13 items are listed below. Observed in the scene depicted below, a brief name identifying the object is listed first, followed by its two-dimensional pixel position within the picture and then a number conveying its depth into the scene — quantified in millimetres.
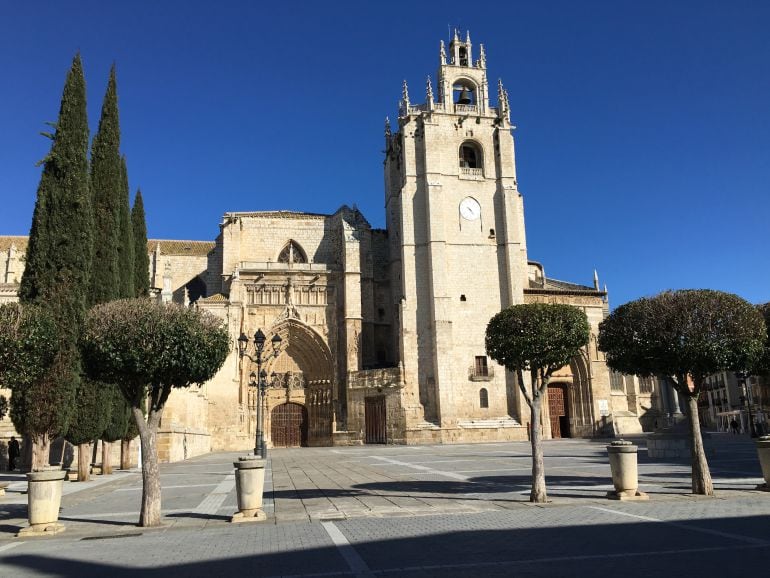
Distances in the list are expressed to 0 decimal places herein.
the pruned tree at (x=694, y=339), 10828
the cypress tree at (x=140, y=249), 23594
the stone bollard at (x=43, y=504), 8867
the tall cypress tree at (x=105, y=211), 17531
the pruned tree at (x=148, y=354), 9258
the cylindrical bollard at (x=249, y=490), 9398
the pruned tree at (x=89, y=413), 16375
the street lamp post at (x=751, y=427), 31736
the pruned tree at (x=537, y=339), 11031
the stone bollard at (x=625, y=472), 10320
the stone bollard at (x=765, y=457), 11016
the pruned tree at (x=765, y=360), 12891
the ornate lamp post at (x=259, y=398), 18281
